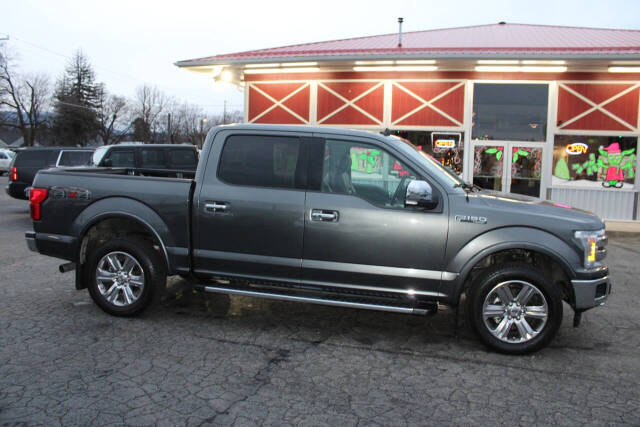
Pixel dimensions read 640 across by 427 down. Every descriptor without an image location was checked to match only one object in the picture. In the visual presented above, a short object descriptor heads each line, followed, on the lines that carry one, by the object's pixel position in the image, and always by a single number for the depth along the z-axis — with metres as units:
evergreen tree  61.41
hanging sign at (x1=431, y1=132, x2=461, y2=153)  13.70
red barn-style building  12.87
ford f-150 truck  4.32
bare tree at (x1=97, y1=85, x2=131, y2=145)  68.38
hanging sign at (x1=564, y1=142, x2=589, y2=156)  13.20
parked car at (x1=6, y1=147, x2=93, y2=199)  13.53
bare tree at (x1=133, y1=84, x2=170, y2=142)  74.81
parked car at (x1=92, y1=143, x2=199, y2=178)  12.26
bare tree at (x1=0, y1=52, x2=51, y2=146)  60.34
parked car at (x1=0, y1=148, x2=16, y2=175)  34.09
